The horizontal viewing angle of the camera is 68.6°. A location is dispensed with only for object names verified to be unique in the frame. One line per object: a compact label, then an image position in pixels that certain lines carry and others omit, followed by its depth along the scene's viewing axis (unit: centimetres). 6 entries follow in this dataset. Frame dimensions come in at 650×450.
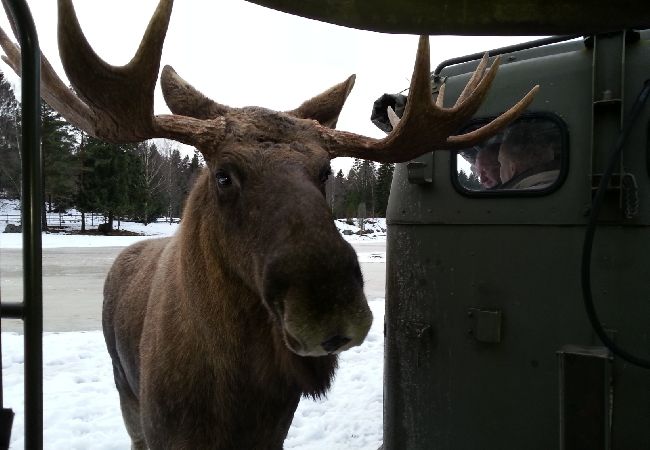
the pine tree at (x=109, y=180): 3219
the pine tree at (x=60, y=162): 2527
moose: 184
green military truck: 239
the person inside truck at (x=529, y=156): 281
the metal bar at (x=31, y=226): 106
